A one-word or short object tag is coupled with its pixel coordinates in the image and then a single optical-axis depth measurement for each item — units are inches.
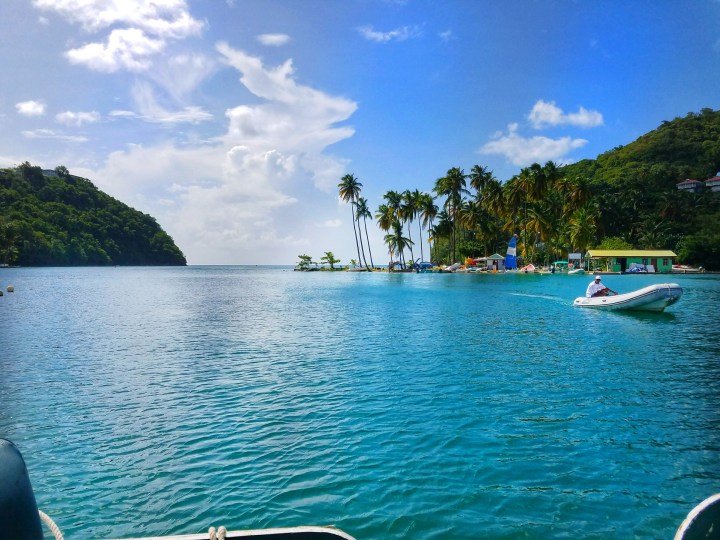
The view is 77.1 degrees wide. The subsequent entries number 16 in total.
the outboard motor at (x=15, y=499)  112.9
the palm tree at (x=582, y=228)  3312.0
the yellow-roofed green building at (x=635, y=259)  2893.7
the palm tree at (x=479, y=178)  3772.1
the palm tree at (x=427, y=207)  3934.5
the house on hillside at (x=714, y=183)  4160.4
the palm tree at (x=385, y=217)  4147.6
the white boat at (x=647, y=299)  1089.4
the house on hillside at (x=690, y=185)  3946.9
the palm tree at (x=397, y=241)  4205.2
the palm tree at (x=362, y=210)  4458.4
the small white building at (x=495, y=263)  3496.6
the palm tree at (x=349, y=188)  4338.1
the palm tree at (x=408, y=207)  4045.3
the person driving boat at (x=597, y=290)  1223.5
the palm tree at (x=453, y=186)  3737.7
